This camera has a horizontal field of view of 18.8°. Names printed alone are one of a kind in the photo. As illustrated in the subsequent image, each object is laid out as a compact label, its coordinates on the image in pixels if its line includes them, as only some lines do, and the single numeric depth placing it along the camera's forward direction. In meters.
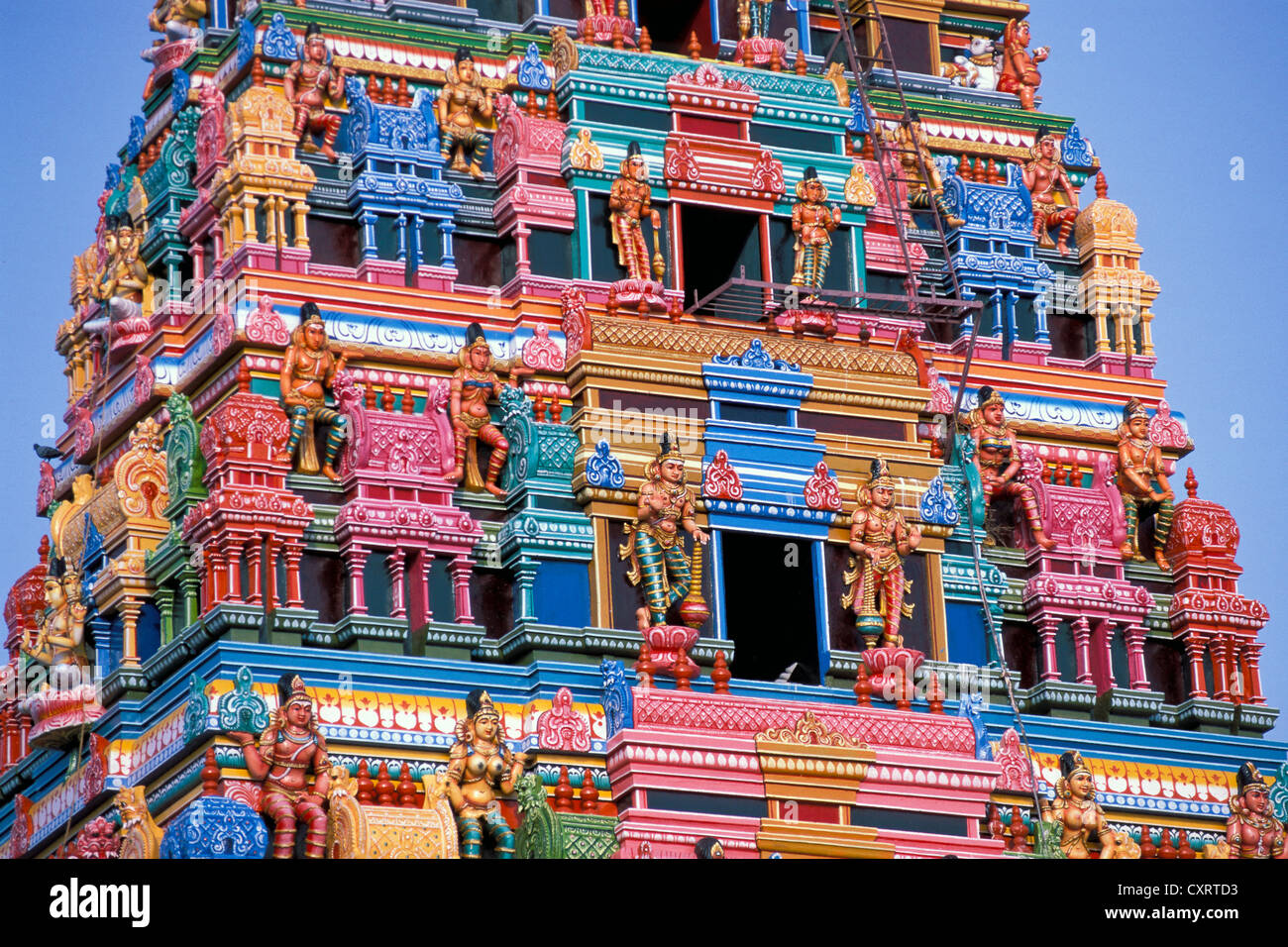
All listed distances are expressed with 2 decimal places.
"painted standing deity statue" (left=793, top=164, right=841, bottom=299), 44.44
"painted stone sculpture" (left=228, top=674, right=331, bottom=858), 38.84
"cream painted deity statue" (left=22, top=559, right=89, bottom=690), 42.38
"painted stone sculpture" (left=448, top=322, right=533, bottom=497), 42.00
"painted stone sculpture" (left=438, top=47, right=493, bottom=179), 43.78
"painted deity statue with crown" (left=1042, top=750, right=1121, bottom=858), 42.62
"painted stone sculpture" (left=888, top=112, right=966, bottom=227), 46.19
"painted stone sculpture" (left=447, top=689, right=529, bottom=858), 39.78
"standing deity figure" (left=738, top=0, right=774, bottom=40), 46.28
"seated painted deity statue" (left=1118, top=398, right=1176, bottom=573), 45.22
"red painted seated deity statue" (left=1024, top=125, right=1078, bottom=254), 47.06
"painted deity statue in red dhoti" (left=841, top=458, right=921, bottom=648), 42.81
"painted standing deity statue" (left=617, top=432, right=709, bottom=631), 41.81
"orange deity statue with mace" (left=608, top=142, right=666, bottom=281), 43.59
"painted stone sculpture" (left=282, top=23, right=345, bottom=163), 43.25
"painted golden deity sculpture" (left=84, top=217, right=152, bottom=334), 44.06
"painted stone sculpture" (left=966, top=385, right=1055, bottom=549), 44.53
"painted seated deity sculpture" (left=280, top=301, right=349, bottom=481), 41.44
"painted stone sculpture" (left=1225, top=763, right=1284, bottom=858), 43.56
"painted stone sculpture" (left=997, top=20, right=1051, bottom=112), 48.12
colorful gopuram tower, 40.50
